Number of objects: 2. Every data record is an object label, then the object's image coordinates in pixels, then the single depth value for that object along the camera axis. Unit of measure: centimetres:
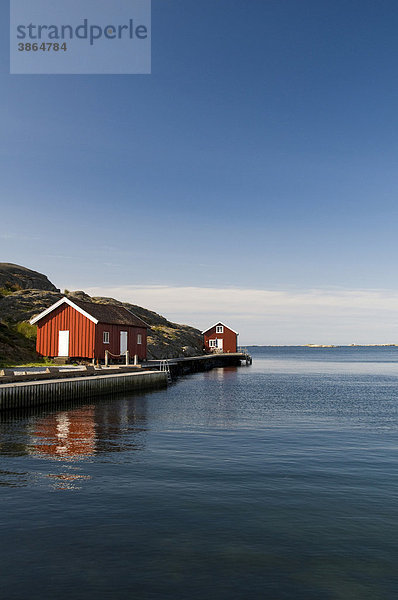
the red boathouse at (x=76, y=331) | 5009
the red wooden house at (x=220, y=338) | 10225
